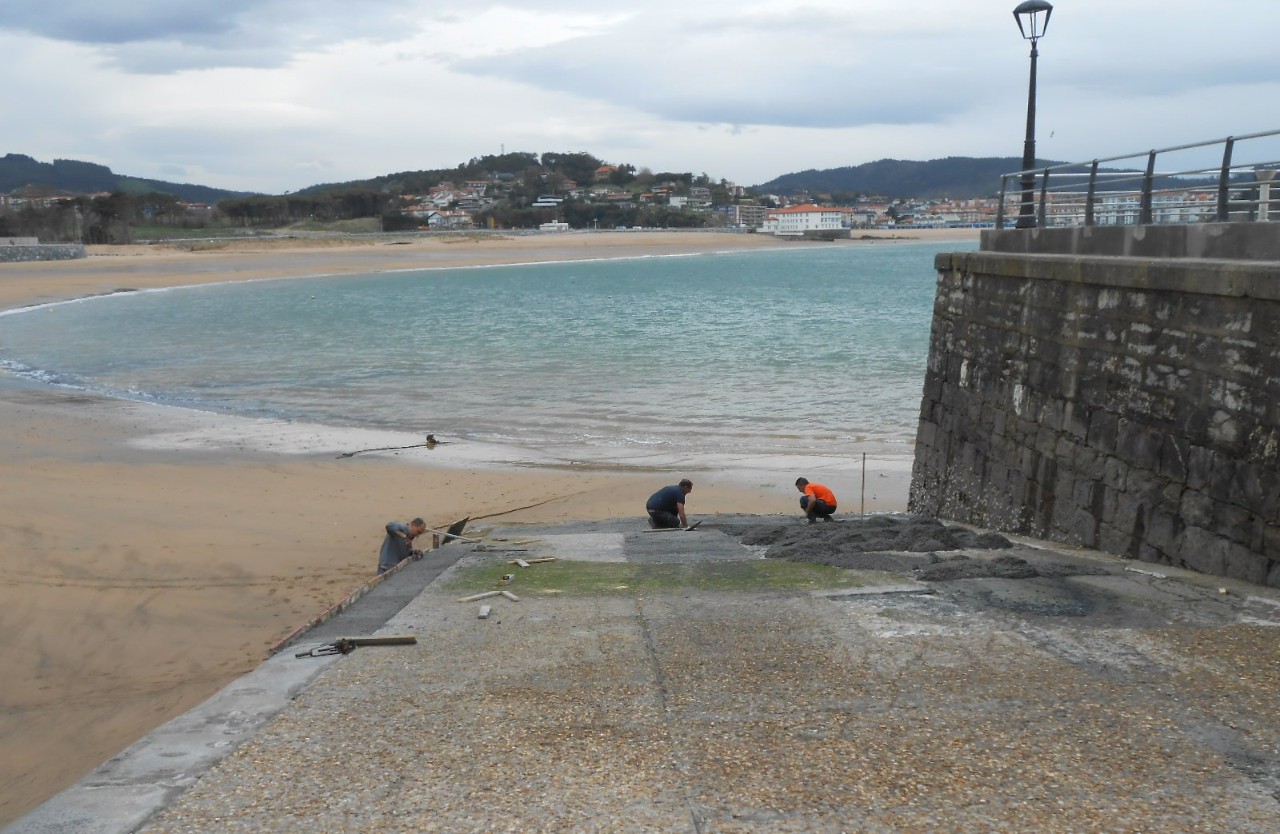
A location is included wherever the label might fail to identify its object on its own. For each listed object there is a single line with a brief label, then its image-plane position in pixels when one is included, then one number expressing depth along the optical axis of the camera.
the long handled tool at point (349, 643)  6.53
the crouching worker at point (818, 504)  11.55
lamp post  11.70
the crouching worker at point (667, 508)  11.61
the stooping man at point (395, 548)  10.20
